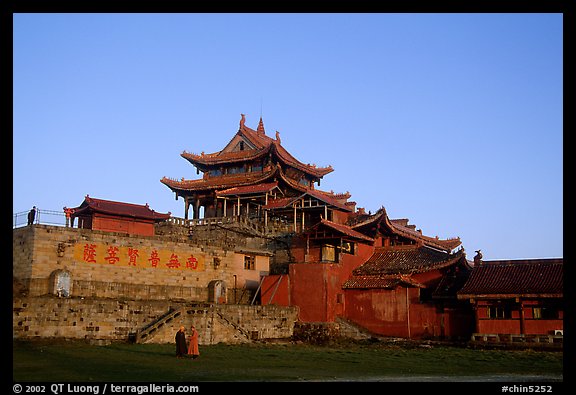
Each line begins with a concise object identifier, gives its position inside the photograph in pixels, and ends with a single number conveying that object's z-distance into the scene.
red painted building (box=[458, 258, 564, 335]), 26.25
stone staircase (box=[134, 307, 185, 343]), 24.42
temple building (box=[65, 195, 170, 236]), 35.12
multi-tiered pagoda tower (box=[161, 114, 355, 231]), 42.47
